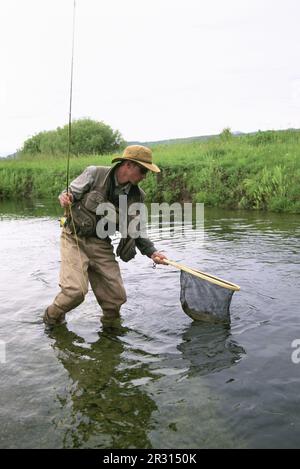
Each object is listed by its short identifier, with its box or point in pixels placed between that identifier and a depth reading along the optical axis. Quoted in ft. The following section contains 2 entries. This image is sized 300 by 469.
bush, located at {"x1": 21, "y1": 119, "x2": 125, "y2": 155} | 117.80
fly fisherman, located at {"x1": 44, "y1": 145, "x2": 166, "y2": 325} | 15.53
